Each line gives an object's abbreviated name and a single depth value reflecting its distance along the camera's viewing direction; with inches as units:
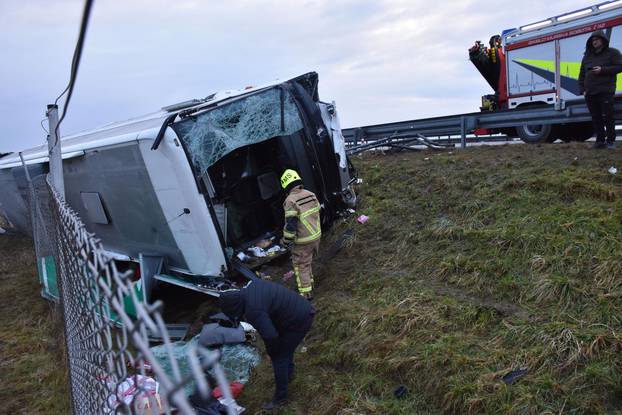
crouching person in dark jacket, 146.6
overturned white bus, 205.0
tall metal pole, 128.7
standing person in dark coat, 246.2
